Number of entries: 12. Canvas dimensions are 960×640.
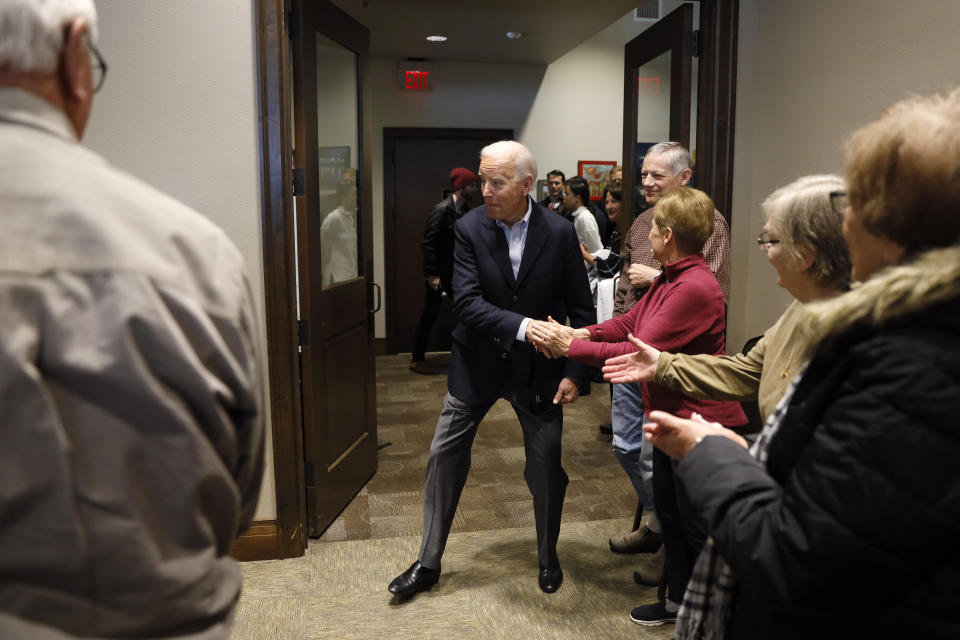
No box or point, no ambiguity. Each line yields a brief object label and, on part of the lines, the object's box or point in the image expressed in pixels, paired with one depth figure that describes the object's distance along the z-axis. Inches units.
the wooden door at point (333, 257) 121.8
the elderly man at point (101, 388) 31.6
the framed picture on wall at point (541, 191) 286.2
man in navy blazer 105.7
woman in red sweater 88.7
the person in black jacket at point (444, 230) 227.1
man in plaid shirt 112.5
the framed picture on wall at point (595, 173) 286.0
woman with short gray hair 61.3
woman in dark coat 34.5
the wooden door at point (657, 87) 140.6
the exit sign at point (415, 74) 269.1
